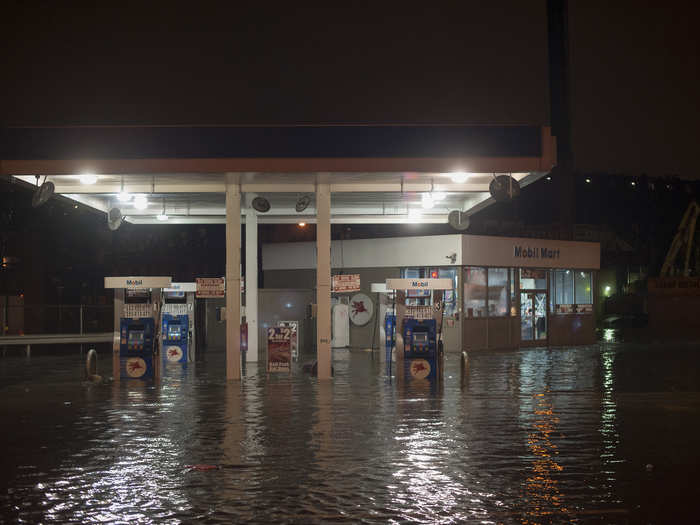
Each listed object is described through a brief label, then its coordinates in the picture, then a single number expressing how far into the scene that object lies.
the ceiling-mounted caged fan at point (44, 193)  18.17
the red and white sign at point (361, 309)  30.78
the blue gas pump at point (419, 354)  19.00
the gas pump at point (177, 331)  24.80
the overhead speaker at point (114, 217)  23.64
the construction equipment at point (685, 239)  64.88
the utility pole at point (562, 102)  55.75
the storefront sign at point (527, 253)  29.81
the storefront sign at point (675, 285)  53.69
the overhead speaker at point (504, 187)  17.98
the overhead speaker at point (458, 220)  23.34
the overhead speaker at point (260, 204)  22.25
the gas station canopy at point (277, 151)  17.83
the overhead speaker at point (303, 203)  21.62
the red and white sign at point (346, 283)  19.83
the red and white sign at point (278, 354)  20.69
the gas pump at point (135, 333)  19.92
